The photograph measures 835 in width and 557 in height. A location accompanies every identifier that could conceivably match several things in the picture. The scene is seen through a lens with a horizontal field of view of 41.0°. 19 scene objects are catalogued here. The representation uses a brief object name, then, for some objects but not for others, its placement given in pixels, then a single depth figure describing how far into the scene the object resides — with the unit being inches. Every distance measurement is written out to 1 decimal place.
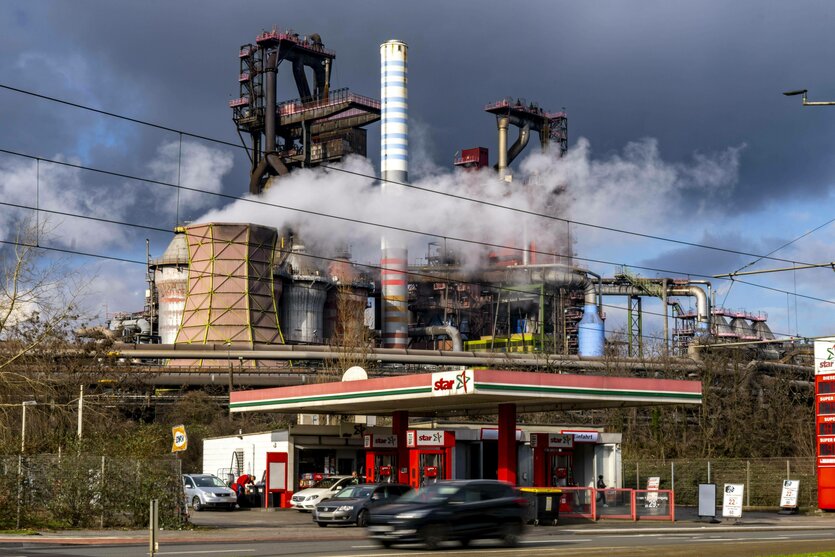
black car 943.7
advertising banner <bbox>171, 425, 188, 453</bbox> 1437.0
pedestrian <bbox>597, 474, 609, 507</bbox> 1636.3
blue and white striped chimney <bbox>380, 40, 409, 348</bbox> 4416.8
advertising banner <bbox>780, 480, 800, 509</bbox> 1927.9
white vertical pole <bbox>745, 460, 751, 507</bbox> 2043.6
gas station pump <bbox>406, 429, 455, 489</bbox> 1685.5
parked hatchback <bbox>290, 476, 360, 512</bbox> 1653.5
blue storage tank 5103.3
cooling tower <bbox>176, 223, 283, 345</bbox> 4082.2
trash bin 1465.3
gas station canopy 1449.3
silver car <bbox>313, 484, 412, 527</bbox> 1382.9
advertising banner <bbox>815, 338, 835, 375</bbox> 1936.5
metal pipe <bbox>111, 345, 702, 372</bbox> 3902.6
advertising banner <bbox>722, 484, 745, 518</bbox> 1595.7
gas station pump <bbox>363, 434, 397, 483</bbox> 1753.2
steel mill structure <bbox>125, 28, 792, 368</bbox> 4143.7
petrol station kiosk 1489.9
